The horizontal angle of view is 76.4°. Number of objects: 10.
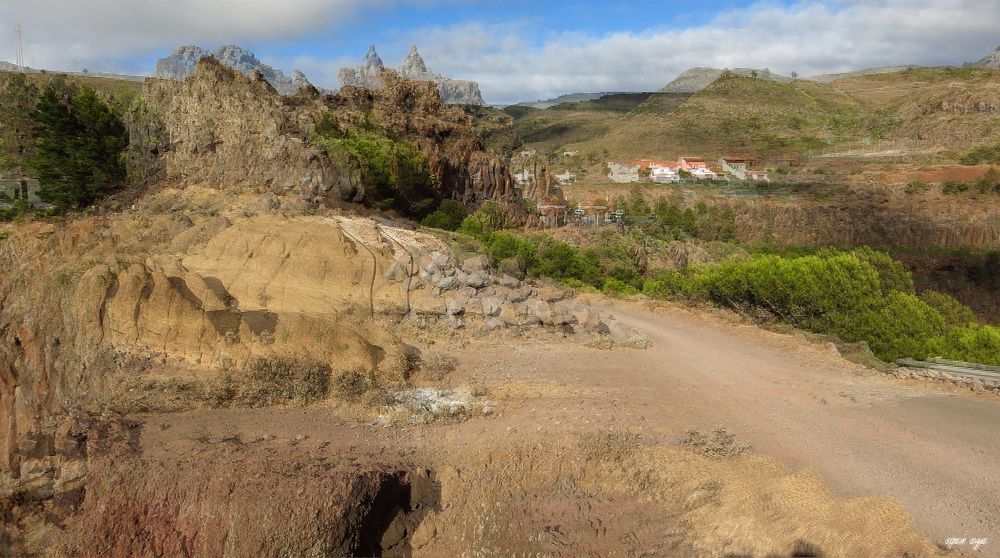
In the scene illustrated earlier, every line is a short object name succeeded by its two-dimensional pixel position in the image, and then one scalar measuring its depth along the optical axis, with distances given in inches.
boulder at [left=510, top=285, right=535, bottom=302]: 475.6
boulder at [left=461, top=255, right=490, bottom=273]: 518.1
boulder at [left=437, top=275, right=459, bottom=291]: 475.5
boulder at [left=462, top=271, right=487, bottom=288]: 485.7
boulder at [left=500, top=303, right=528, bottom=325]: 451.8
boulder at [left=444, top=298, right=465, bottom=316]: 452.1
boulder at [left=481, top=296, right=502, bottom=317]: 455.8
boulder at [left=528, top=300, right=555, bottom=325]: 454.0
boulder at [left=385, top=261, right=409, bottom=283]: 479.5
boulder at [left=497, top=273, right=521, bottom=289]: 505.4
